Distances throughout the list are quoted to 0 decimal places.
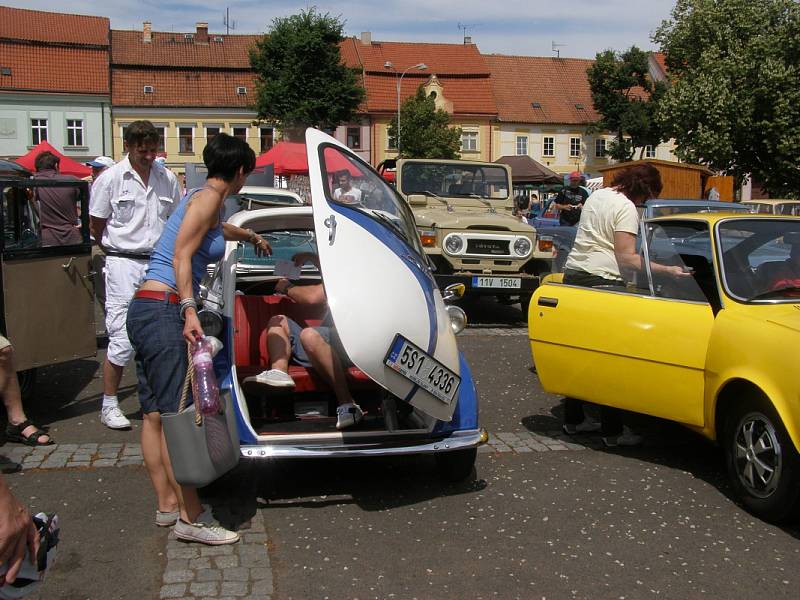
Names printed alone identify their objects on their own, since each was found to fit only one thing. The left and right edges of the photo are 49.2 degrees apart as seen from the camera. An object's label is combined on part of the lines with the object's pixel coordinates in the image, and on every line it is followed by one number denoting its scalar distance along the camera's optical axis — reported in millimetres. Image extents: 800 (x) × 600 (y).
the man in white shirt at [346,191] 4672
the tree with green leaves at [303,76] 50594
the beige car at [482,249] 11461
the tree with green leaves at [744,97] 34125
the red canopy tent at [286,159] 22172
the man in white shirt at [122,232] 6324
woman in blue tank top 4141
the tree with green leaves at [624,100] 59969
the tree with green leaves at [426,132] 54656
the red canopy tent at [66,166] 18316
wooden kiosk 30609
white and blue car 4395
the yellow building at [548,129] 66438
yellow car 4520
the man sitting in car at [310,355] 4949
